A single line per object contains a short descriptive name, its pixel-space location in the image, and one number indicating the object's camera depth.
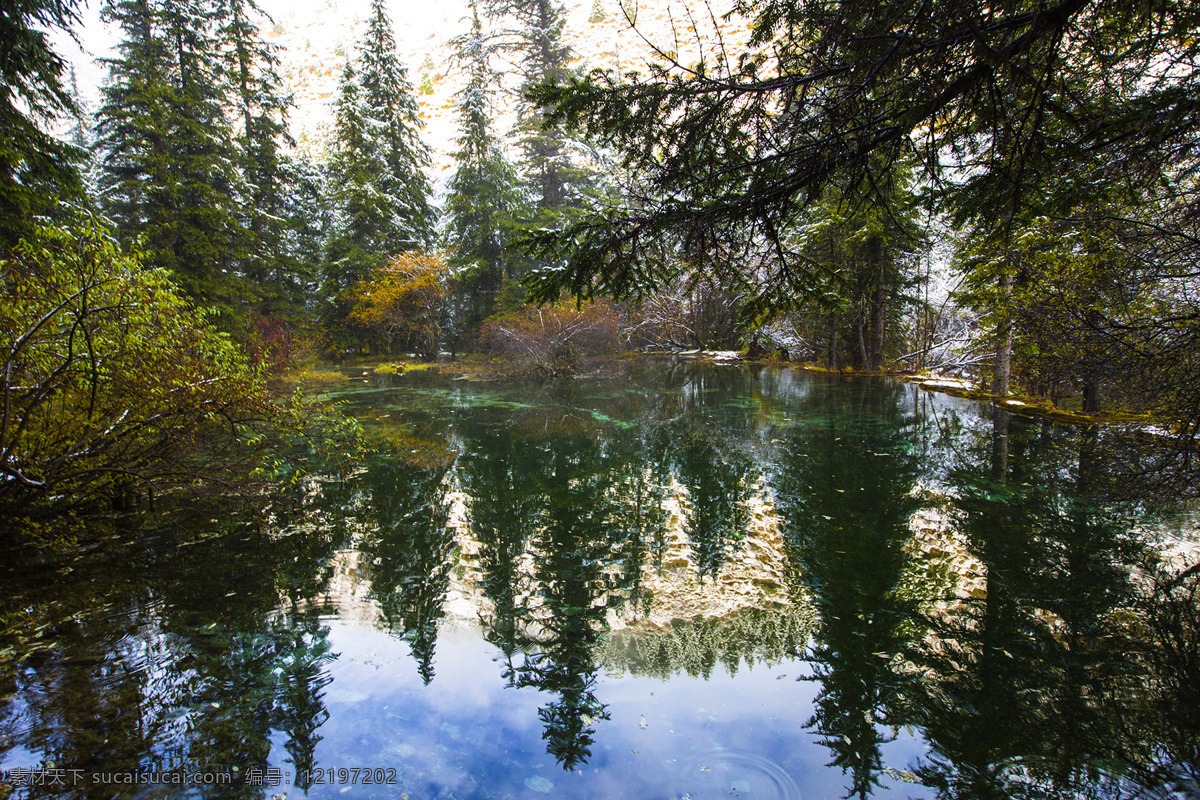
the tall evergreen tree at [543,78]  27.58
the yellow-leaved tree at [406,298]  24.14
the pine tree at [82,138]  22.44
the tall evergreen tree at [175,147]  14.78
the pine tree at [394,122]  26.56
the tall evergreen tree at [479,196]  25.84
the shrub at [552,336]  20.22
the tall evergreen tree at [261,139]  21.30
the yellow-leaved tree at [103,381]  4.06
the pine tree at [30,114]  7.77
